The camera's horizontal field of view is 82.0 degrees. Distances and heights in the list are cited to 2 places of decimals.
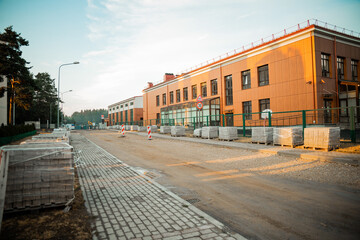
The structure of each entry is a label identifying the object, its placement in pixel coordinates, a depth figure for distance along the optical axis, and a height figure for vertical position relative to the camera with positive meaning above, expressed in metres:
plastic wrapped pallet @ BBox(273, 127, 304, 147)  11.48 -0.82
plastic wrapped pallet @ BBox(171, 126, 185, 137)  23.30 -0.78
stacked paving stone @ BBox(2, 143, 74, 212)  3.66 -0.94
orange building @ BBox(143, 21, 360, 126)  19.22 +5.06
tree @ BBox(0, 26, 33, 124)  24.33 +7.26
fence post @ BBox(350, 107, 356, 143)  11.18 -0.52
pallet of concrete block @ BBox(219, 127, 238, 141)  16.30 -0.80
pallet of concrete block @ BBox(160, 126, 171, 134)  28.14 -0.65
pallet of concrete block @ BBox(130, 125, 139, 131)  44.33 -0.65
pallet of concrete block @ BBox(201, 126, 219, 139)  18.61 -0.78
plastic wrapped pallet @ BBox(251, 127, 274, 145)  13.17 -0.81
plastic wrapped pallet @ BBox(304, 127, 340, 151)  9.83 -0.82
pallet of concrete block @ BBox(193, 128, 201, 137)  20.34 -0.92
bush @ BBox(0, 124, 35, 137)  16.93 -0.27
